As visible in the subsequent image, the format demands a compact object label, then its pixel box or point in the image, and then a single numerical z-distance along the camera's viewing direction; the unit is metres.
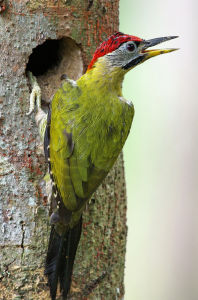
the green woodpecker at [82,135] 5.36
